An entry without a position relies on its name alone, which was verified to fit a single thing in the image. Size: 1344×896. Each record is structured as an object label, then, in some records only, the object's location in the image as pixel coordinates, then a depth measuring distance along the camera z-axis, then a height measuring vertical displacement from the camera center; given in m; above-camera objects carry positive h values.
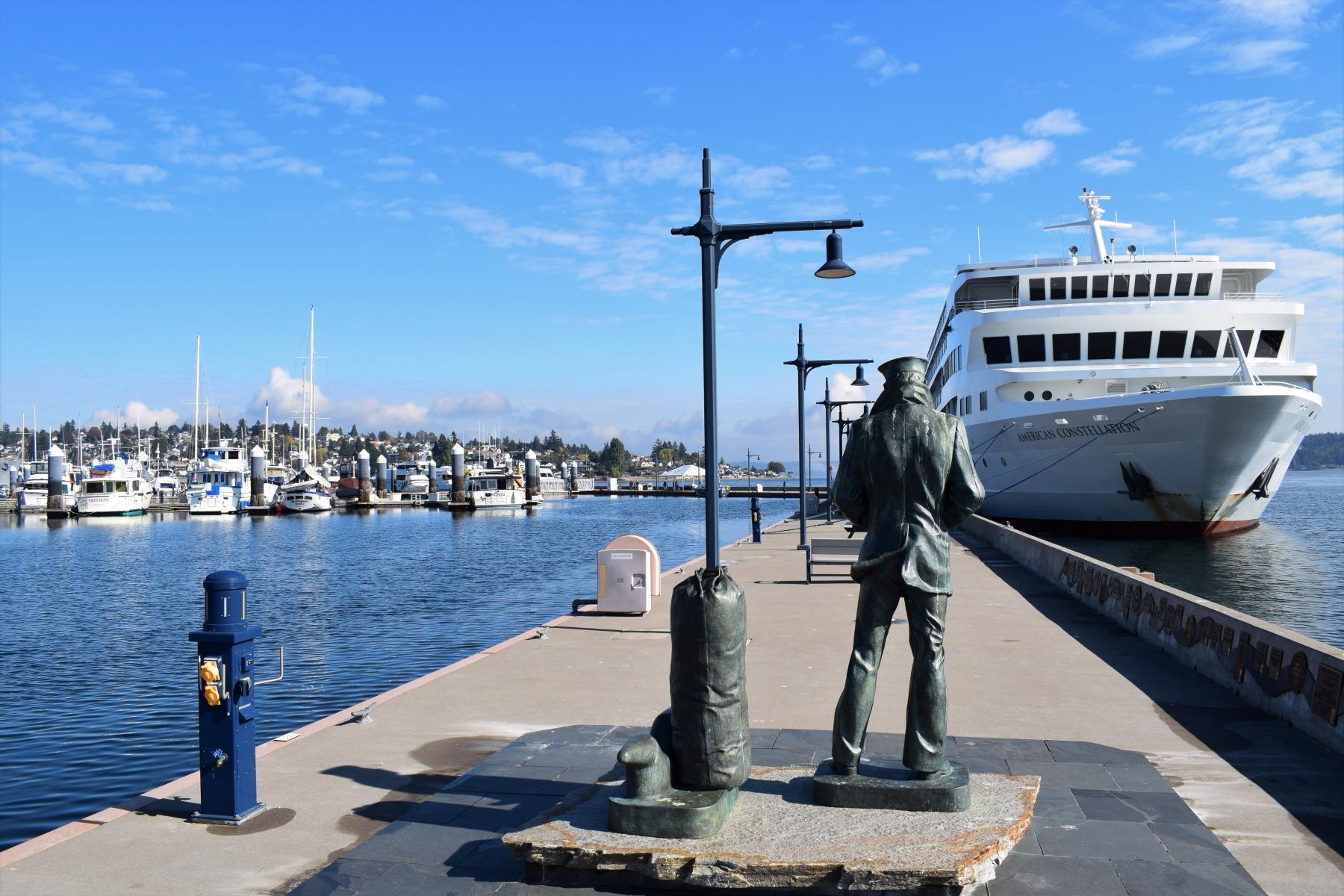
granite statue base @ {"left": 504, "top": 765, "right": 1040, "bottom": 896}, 4.23 -1.77
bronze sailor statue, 5.02 -0.60
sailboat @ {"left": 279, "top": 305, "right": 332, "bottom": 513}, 84.25 -1.39
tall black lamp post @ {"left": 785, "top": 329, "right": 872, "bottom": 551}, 24.23 +2.39
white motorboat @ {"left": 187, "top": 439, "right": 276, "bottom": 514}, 83.81 -1.00
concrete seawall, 7.00 -1.70
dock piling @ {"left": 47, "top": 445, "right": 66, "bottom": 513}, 78.38 -0.21
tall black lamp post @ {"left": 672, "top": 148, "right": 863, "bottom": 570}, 6.04 +1.22
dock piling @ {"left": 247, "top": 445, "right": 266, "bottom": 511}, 85.06 -0.48
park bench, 17.72 -1.58
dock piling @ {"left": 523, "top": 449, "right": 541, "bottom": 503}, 96.44 -0.77
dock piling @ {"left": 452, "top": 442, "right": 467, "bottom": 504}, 91.31 -0.42
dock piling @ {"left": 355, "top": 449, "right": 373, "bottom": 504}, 93.31 -0.56
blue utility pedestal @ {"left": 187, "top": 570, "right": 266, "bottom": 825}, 5.58 -1.37
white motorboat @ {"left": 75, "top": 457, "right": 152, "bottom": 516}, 77.88 -1.67
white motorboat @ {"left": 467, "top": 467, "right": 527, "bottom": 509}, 93.88 -2.07
